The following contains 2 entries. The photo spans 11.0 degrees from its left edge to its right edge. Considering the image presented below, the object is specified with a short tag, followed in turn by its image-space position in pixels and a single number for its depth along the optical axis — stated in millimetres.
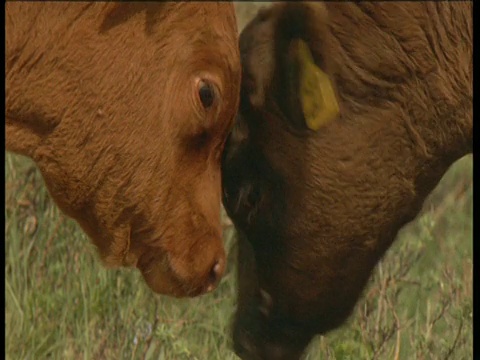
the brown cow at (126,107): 6769
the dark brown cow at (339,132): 7323
